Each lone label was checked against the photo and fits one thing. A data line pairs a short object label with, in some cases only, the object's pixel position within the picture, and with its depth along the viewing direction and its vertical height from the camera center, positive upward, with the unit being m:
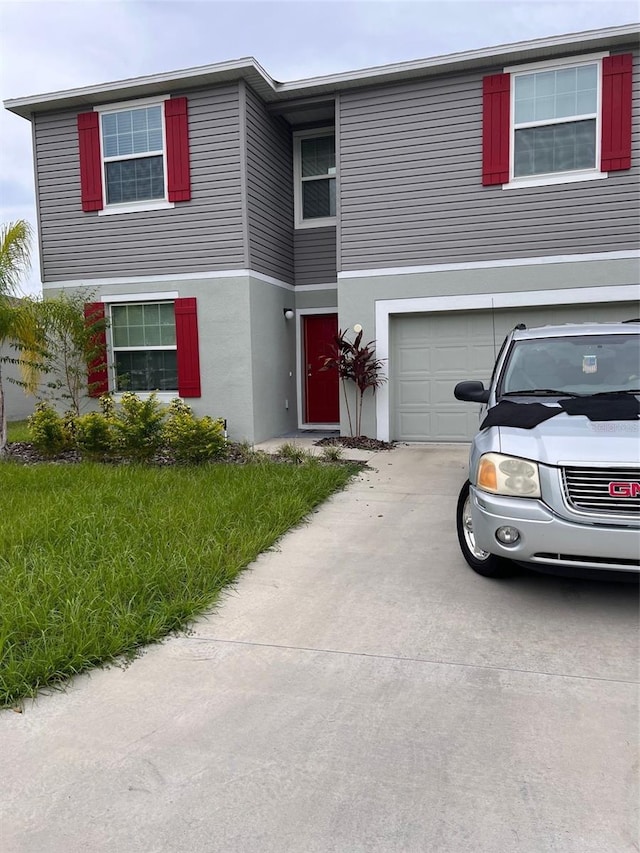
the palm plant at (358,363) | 9.55 +0.09
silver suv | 3.36 -0.66
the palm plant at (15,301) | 8.87 +1.09
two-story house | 8.77 +2.42
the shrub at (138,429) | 8.02 -0.70
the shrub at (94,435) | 8.28 -0.80
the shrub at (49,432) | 8.77 -0.79
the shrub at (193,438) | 7.82 -0.82
